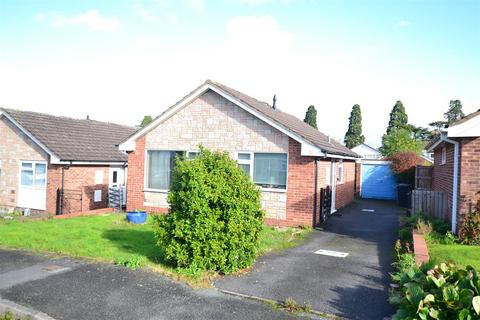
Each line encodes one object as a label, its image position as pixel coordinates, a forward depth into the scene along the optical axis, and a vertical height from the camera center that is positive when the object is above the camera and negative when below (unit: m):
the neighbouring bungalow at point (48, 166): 17.20 -0.21
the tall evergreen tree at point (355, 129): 51.53 +5.85
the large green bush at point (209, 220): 7.56 -1.09
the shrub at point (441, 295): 4.70 -1.60
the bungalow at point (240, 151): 12.86 +0.63
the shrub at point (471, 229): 9.33 -1.35
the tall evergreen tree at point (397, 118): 45.84 +6.87
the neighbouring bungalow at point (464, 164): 9.55 +0.29
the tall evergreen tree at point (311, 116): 53.47 +7.77
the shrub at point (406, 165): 22.20 +0.48
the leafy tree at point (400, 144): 28.56 +2.30
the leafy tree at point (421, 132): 57.60 +6.40
